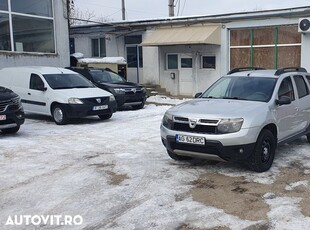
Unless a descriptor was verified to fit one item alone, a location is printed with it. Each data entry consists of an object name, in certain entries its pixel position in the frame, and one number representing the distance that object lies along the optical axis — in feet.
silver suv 14.17
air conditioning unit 38.31
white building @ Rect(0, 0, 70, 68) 38.46
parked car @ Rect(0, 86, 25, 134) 21.77
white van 27.10
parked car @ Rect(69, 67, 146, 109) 34.61
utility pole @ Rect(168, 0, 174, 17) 73.38
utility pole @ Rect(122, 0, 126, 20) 90.86
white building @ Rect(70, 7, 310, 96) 41.63
